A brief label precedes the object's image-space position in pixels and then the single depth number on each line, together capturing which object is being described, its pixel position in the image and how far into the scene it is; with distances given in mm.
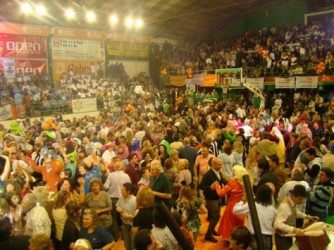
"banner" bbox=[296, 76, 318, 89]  14570
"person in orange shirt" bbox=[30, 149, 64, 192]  5453
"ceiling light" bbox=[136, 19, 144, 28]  16228
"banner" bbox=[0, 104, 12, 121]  13828
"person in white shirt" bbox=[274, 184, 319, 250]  3520
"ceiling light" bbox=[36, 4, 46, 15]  13957
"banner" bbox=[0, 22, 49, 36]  14945
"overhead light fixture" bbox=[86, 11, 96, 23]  14343
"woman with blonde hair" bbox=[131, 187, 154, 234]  3773
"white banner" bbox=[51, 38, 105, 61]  17219
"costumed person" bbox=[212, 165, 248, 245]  4555
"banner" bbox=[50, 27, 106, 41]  17000
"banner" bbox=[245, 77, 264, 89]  16266
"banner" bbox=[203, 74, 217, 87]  17953
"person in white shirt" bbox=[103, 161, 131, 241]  5020
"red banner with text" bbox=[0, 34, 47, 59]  15101
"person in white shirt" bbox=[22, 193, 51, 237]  3758
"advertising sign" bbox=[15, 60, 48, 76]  15750
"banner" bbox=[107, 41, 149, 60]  19734
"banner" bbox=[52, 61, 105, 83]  17344
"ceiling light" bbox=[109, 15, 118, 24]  15484
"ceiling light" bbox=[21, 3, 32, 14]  13116
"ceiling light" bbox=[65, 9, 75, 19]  13875
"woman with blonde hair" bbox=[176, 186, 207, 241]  4184
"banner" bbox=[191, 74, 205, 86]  18734
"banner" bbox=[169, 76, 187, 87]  19919
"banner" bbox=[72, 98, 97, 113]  15723
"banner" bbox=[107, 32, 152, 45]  19539
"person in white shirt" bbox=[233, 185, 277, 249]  3617
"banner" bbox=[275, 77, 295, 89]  15270
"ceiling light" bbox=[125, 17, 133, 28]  16062
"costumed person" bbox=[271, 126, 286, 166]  6943
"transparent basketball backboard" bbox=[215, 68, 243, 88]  16955
